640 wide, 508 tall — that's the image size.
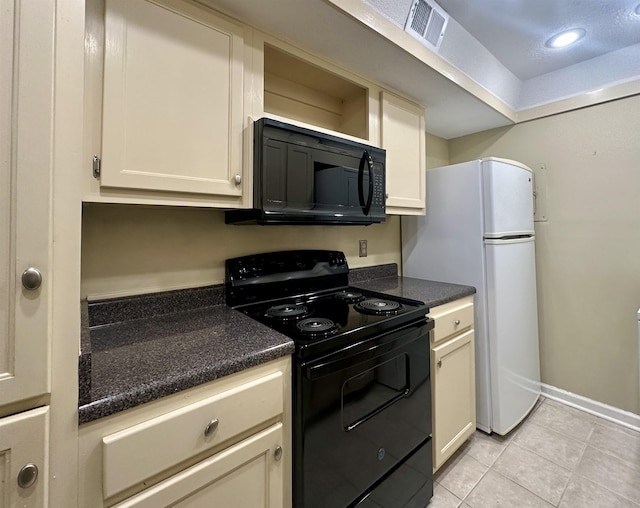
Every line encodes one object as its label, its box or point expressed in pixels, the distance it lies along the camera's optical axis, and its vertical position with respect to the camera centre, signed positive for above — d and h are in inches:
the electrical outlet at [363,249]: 81.3 +2.7
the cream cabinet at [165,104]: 36.0 +20.8
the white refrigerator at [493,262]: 70.1 -1.0
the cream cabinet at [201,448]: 26.0 -18.6
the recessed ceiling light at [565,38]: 67.1 +50.9
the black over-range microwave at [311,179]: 47.1 +14.3
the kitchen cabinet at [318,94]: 57.3 +36.3
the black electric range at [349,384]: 38.0 -18.2
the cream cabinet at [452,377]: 58.9 -25.0
